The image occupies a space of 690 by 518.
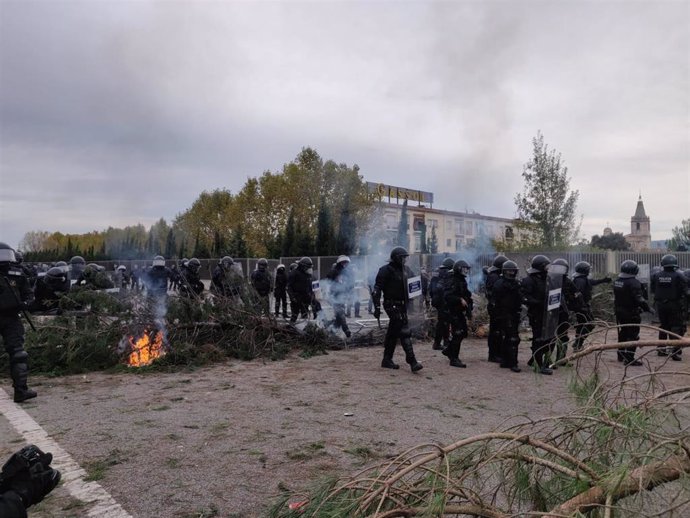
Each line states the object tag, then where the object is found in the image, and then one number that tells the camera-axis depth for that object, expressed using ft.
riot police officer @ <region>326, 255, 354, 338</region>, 43.87
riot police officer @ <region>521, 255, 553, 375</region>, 27.53
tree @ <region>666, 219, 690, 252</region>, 102.89
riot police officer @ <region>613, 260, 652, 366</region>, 28.22
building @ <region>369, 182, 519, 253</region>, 150.41
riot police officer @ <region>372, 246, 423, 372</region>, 26.27
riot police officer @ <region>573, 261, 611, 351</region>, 31.89
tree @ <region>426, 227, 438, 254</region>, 131.01
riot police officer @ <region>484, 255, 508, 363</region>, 28.94
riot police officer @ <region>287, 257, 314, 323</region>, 39.50
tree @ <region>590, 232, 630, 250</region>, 174.40
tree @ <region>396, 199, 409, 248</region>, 125.49
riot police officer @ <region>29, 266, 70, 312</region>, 30.30
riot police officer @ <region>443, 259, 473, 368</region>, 28.19
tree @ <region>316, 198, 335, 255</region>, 102.32
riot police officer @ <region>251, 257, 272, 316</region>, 46.06
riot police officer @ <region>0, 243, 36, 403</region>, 20.53
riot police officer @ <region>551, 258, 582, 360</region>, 28.40
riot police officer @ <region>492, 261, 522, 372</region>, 27.58
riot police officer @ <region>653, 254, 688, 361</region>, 29.94
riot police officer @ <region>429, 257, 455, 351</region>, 31.38
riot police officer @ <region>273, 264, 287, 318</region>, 48.76
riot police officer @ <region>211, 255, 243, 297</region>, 33.14
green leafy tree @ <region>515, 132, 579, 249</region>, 70.90
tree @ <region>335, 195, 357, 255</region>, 104.78
